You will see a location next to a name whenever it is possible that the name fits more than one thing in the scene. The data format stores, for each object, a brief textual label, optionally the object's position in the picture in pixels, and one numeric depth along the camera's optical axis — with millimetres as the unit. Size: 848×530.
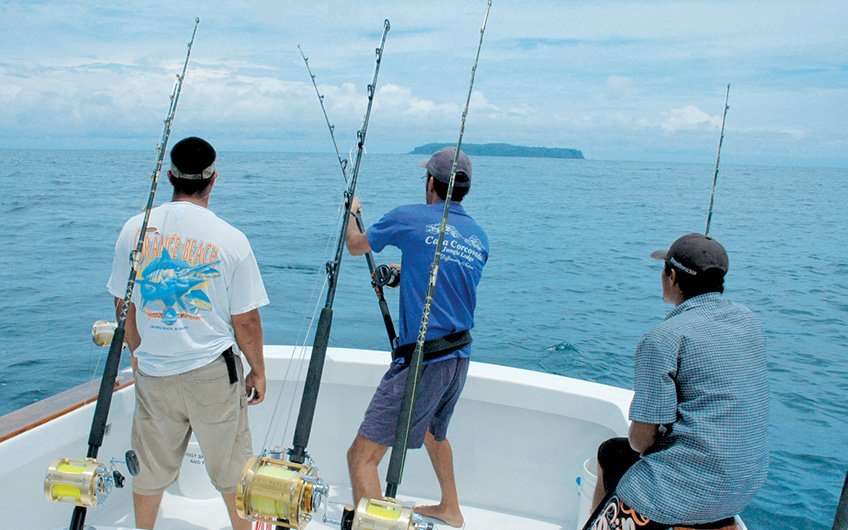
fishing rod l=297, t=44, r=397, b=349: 2495
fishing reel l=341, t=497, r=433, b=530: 1321
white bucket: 2377
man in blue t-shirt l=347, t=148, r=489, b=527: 2230
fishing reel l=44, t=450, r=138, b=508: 1570
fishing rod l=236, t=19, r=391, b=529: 1436
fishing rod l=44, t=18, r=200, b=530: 1573
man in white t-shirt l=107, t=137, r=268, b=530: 1949
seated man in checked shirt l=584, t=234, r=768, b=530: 1571
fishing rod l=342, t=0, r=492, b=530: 1328
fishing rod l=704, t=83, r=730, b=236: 2266
